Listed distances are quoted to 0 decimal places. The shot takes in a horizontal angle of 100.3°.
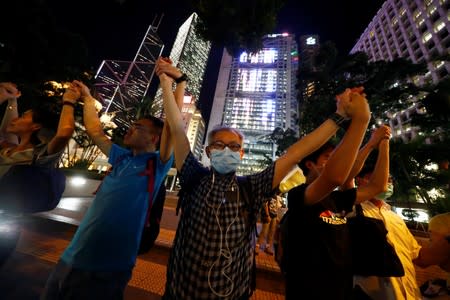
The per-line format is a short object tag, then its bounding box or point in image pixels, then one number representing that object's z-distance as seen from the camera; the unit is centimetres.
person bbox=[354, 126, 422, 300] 147
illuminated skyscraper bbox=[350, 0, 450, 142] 3369
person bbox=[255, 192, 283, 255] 469
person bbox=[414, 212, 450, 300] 129
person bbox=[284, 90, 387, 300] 107
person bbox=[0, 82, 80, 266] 148
